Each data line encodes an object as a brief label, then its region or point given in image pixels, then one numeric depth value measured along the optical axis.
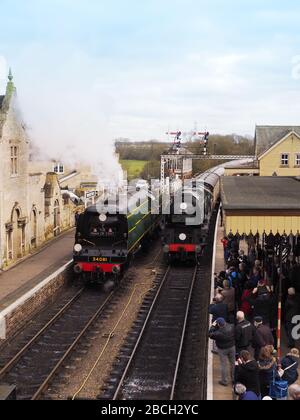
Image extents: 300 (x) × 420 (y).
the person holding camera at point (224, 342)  9.48
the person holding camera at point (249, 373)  7.95
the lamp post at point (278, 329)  10.20
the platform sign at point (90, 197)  32.79
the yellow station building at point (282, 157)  40.41
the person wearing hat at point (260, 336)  9.16
